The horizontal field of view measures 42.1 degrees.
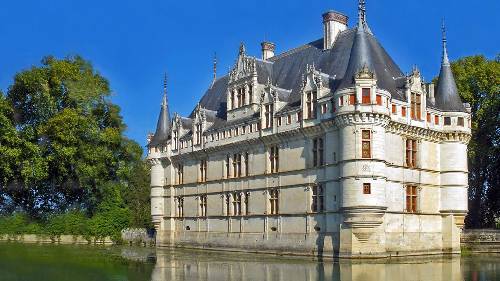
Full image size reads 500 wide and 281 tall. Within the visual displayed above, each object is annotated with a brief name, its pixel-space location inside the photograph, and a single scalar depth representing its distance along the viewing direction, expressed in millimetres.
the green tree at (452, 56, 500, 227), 40219
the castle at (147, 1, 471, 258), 30031
